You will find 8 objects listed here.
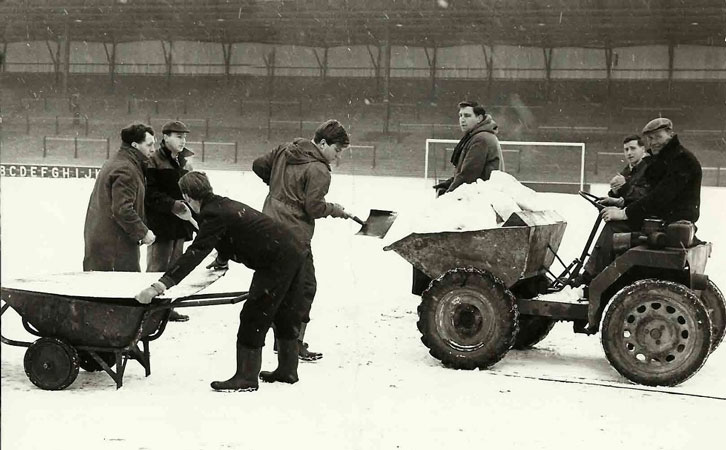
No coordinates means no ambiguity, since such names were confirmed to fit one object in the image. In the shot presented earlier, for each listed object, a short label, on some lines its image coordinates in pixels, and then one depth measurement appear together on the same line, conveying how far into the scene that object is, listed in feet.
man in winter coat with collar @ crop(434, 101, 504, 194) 24.07
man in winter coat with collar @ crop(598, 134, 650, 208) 21.43
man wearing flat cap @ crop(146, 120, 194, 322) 23.57
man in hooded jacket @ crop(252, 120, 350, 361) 19.33
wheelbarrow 16.75
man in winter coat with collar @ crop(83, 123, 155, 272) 20.65
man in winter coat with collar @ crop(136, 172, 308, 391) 16.78
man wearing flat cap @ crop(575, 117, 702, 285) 19.35
